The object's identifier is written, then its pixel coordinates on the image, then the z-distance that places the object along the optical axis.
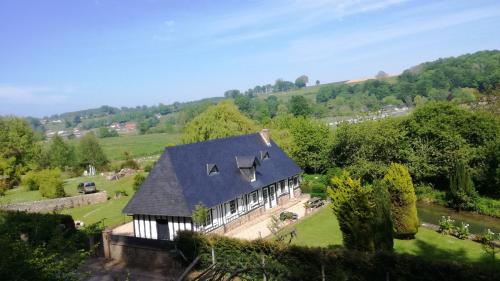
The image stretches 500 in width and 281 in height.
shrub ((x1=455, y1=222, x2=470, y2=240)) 23.11
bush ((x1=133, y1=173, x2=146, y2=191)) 40.38
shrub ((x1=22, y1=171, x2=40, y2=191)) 49.75
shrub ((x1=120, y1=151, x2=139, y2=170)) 60.42
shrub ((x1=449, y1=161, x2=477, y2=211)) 30.33
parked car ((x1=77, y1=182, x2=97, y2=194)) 43.09
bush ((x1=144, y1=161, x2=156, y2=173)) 54.62
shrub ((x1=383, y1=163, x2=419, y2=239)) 23.36
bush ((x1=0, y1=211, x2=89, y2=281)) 10.02
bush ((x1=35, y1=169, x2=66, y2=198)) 42.12
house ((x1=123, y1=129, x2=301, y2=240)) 24.53
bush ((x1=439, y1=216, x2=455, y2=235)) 24.13
